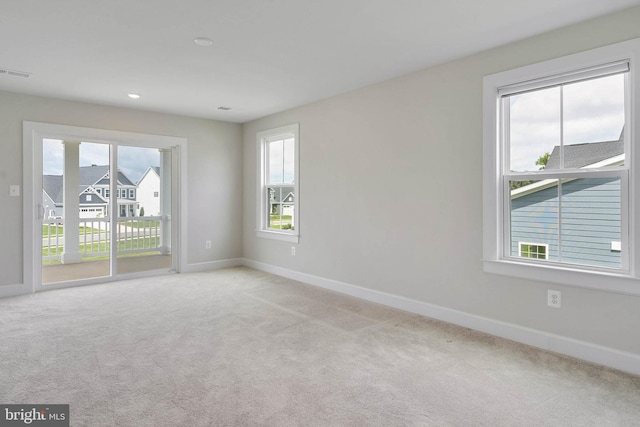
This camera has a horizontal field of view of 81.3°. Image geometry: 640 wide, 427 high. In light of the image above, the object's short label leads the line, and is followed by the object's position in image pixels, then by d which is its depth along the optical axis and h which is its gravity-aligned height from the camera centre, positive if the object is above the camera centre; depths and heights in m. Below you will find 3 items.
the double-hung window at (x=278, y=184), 5.43 +0.43
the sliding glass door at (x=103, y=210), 5.00 +0.02
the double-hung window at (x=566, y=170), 2.57 +0.32
